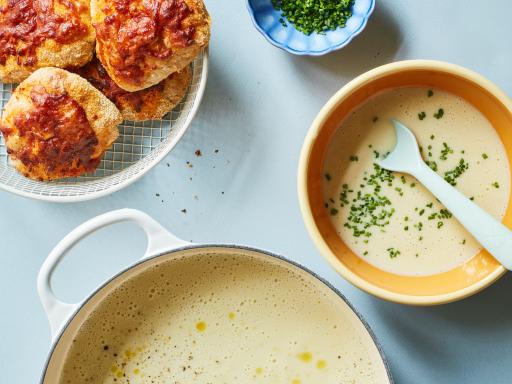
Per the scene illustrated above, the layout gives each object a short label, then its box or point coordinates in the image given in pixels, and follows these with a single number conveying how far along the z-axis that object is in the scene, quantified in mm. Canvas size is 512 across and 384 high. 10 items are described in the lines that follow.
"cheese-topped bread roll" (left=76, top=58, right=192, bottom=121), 555
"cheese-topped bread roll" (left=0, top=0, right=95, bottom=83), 531
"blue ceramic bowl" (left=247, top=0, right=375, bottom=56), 553
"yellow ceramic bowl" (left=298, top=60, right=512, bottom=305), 518
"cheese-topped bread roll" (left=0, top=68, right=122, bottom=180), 526
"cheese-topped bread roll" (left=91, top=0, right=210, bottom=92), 515
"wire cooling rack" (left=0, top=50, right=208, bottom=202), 550
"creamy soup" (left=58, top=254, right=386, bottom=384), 566
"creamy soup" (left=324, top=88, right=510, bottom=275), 558
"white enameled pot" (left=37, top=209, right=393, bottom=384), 504
